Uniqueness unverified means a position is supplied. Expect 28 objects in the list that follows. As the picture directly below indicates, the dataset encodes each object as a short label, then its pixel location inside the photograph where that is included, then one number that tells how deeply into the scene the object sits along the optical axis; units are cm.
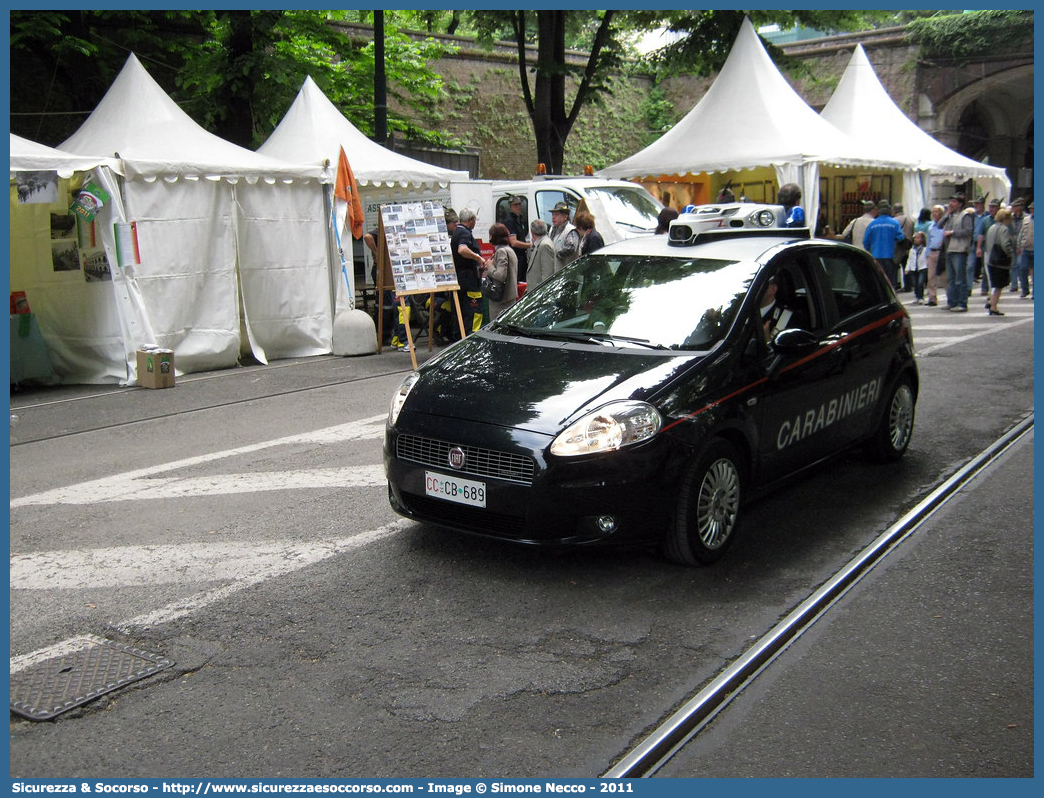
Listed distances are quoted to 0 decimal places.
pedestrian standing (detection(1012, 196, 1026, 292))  1951
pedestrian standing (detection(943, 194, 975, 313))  1680
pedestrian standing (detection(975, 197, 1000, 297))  1897
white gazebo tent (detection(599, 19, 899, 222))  1947
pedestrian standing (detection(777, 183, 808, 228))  1364
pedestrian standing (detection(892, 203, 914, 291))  1895
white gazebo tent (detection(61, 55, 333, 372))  1217
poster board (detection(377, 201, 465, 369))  1286
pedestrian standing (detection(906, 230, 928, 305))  1884
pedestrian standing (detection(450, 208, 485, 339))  1397
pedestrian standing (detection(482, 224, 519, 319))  1272
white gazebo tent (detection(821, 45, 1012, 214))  2244
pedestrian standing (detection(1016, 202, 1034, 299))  1844
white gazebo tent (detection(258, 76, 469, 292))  1471
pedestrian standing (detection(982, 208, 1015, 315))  1689
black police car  504
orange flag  1380
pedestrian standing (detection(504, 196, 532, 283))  1593
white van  1683
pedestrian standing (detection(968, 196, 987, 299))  1727
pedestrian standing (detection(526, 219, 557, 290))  1302
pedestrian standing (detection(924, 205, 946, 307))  1833
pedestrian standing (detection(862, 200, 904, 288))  1684
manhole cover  400
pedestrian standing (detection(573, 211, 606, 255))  1301
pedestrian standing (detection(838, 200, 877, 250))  1805
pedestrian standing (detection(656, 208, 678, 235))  1289
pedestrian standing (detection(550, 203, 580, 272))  1377
